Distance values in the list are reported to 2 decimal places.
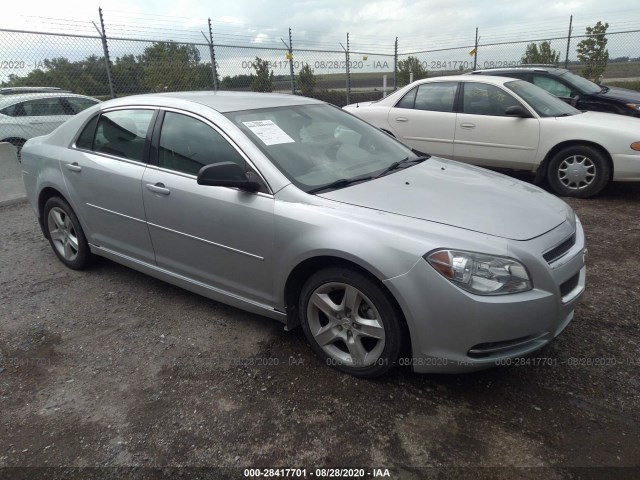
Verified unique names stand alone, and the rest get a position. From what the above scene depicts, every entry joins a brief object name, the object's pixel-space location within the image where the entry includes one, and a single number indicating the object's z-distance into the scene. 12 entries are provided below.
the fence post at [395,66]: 16.05
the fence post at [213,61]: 10.13
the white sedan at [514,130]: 5.70
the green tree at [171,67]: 9.58
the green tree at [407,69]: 17.97
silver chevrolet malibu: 2.24
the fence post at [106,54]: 8.35
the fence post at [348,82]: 14.04
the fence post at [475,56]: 15.06
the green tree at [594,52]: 14.32
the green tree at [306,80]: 13.20
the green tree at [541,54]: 16.22
